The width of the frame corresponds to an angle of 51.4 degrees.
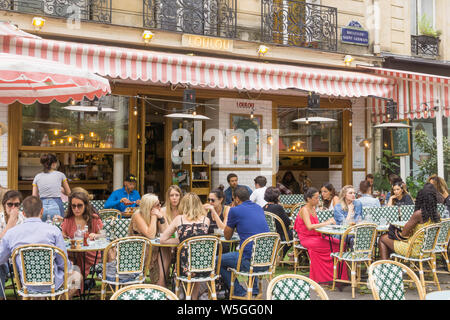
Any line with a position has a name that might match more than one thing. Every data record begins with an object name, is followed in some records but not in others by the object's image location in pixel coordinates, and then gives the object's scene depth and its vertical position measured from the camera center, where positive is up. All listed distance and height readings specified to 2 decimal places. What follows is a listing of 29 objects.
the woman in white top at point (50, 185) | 8.04 -0.24
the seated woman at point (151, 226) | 5.80 -0.69
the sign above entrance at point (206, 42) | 9.91 +2.77
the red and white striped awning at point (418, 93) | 10.17 +1.74
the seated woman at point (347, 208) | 7.24 -0.60
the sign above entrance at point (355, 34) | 12.04 +3.52
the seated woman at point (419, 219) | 6.36 -0.69
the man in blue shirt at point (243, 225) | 5.73 -0.67
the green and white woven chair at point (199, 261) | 5.12 -1.01
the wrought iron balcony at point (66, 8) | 8.77 +3.13
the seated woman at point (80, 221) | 5.75 -0.62
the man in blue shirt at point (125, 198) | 8.91 -0.52
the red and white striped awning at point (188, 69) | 7.82 +1.94
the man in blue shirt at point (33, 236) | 4.53 -0.63
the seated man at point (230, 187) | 9.68 -0.35
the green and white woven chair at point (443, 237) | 6.66 -1.00
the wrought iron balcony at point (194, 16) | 9.88 +3.37
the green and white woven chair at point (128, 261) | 4.96 -0.98
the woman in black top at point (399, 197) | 8.85 -0.53
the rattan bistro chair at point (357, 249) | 6.24 -1.08
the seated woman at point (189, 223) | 5.34 -0.61
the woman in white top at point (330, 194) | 8.13 -0.43
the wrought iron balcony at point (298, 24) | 11.09 +3.57
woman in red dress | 6.67 -1.07
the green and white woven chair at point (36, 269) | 4.41 -0.93
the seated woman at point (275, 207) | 7.39 -0.59
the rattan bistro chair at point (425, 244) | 6.33 -1.04
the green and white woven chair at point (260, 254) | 5.43 -1.00
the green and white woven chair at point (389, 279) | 3.70 -0.88
